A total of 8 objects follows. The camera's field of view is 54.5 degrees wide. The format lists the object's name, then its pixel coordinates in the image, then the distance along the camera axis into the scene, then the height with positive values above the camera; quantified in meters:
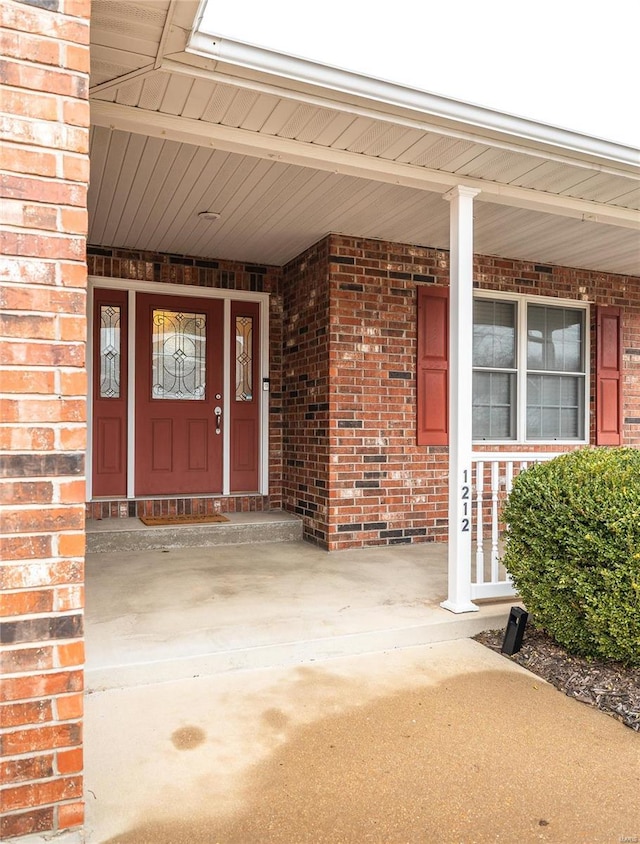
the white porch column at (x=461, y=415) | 3.57 +0.06
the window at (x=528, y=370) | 5.89 +0.55
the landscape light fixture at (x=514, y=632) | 3.12 -1.05
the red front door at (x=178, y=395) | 5.61 +0.26
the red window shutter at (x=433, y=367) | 5.50 +0.52
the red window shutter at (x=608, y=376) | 6.32 +0.52
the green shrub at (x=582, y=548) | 2.66 -0.57
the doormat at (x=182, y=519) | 5.30 -0.84
